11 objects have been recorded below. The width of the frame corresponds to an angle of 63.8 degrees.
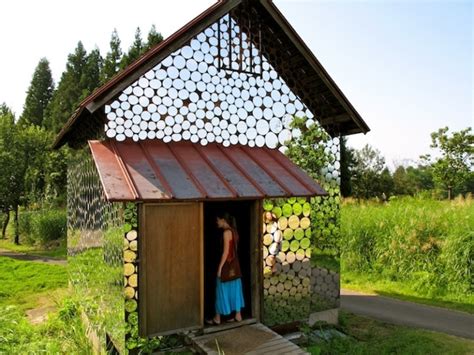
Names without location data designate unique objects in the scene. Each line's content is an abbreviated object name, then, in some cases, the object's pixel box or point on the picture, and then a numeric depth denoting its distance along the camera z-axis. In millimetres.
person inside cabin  6871
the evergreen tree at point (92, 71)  37906
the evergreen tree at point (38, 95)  42531
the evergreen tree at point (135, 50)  30739
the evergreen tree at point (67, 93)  36091
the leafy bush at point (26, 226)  21453
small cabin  6027
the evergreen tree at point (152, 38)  29641
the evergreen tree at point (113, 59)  34875
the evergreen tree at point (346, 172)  29841
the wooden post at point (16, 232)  21875
